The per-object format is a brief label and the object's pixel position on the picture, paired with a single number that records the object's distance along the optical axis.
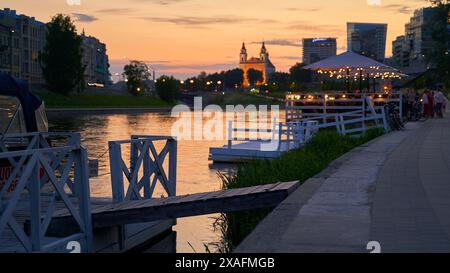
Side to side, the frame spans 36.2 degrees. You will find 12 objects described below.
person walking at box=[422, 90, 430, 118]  38.66
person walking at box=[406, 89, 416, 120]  35.76
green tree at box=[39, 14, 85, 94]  96.25
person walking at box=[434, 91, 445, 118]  38.59
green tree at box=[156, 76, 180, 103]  143.12
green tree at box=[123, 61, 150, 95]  139.88
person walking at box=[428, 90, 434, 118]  38.52
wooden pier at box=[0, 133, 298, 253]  8.85
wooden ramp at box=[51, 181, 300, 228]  9.83
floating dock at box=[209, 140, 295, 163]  24.87
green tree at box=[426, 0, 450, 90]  44.84
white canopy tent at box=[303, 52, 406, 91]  31.22
